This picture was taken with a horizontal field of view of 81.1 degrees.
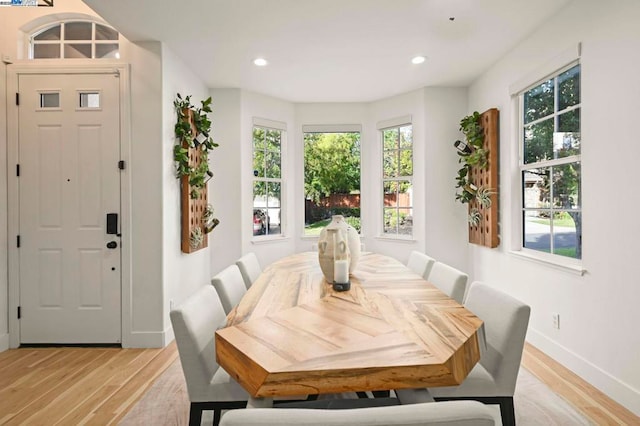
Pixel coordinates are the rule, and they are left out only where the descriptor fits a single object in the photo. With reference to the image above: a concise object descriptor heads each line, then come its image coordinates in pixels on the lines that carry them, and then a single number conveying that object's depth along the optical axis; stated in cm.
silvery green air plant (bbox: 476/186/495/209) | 385
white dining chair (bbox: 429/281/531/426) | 153
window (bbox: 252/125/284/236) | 501
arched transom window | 338
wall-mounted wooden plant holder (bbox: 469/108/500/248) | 384
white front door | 327
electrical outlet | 291
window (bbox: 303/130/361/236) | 543
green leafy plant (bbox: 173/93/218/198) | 356
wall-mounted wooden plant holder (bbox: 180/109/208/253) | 369
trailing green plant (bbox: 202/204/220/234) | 421
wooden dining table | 104
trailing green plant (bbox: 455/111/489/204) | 397
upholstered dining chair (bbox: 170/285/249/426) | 149
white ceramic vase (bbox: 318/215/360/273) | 235
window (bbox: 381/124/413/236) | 499
